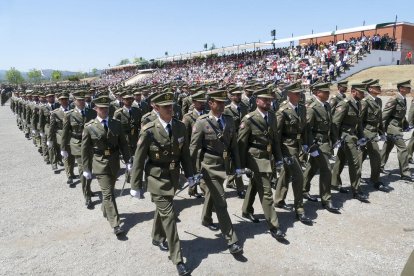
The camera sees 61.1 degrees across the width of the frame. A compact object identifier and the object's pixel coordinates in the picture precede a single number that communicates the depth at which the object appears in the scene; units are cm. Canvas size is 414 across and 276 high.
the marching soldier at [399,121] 834
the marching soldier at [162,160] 486
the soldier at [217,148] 523
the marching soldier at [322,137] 673
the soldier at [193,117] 760
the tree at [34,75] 11779
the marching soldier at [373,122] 768
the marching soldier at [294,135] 622
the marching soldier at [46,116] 1092
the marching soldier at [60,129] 886
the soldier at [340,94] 922
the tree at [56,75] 10400
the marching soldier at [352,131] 717
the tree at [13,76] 11644
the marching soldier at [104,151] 601
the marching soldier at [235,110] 830
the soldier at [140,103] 1072
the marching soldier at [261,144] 569
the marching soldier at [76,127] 767
